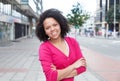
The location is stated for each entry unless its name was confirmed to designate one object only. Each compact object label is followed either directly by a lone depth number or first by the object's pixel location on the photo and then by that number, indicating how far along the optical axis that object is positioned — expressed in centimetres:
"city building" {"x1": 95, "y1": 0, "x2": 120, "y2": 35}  4532
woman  138
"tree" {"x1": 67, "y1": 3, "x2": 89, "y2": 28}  1404
